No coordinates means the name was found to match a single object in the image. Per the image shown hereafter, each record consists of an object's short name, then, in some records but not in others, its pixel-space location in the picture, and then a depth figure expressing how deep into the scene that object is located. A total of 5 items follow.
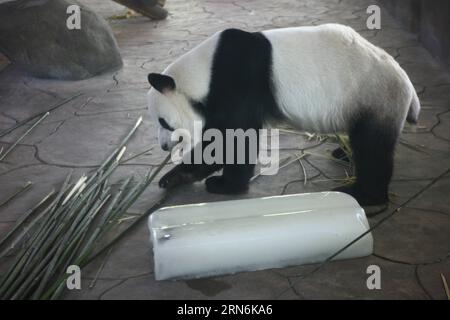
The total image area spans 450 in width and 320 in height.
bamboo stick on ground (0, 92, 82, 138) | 4.26
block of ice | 2.59
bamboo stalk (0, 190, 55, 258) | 2.92
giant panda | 2.99
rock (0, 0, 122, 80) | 5.27
